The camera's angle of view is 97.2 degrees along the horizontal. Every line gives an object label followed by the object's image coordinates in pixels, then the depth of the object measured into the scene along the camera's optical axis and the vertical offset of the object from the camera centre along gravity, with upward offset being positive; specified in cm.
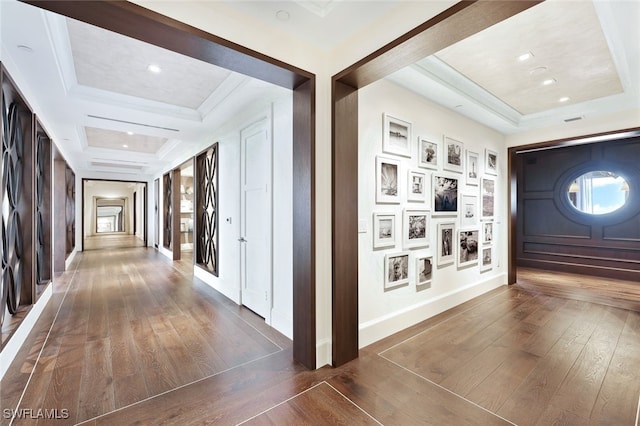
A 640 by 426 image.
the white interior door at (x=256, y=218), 331 -8
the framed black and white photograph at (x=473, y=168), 421 +66
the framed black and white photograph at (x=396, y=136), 300 +83
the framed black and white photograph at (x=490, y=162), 458 +81
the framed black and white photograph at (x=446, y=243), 369 -43
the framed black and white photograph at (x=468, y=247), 404 -53
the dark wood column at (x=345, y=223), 237 -9
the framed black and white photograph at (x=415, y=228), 323 -20
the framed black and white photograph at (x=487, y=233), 455 -36
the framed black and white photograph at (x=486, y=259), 454 -79
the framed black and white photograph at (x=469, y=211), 412 +0
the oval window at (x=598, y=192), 565 +38
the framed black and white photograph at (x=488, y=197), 455 +23
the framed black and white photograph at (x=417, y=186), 330 +31
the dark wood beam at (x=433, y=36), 148 +109
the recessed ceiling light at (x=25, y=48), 229 +137
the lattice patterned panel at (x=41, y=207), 419 +10
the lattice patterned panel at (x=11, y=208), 269 +6
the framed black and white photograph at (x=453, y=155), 381 +78
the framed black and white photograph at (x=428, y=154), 342 +72
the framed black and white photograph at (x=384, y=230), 290 -19
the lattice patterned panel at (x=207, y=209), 485 +7
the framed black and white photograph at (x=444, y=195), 364 +22
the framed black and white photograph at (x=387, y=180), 294 +34
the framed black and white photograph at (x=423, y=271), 335 -72
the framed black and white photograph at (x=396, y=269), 300 -64
